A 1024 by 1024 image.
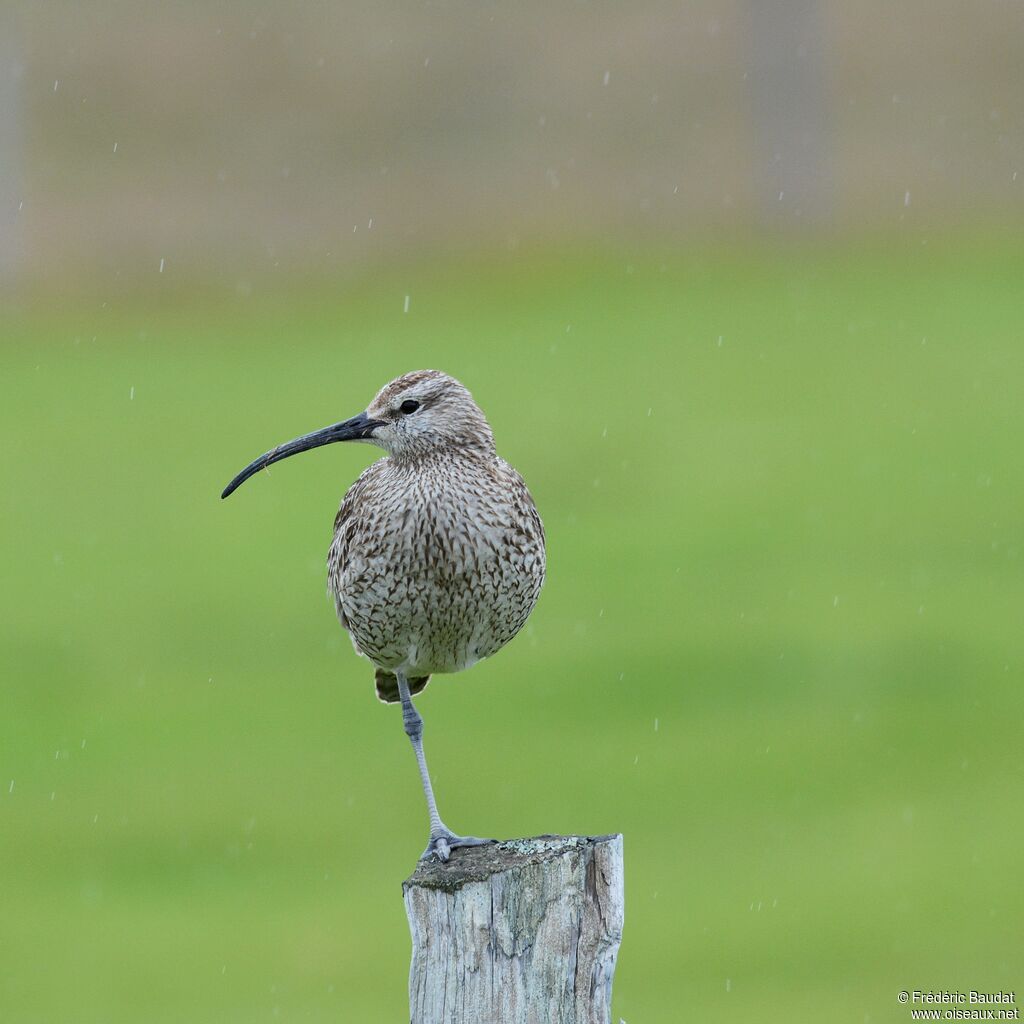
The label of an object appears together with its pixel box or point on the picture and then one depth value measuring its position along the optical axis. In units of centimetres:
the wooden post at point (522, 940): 1321
